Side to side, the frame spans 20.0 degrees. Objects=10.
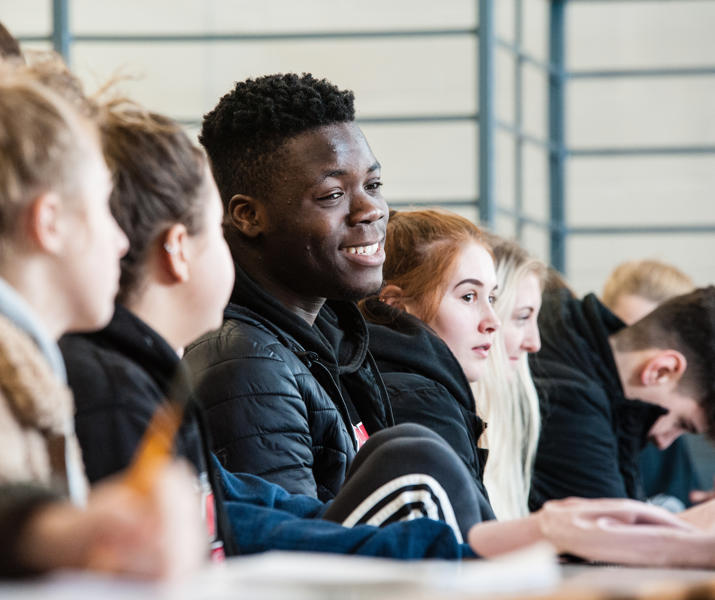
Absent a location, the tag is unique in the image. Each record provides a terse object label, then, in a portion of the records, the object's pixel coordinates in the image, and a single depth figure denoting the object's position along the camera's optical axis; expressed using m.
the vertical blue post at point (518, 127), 14.25
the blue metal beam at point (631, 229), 15.11
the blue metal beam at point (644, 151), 15.18
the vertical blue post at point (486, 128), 12.84
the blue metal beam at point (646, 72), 15.28
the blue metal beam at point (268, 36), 12.81
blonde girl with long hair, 5.55
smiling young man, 3.91
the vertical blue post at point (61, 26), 12.43
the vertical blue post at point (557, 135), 15.16
